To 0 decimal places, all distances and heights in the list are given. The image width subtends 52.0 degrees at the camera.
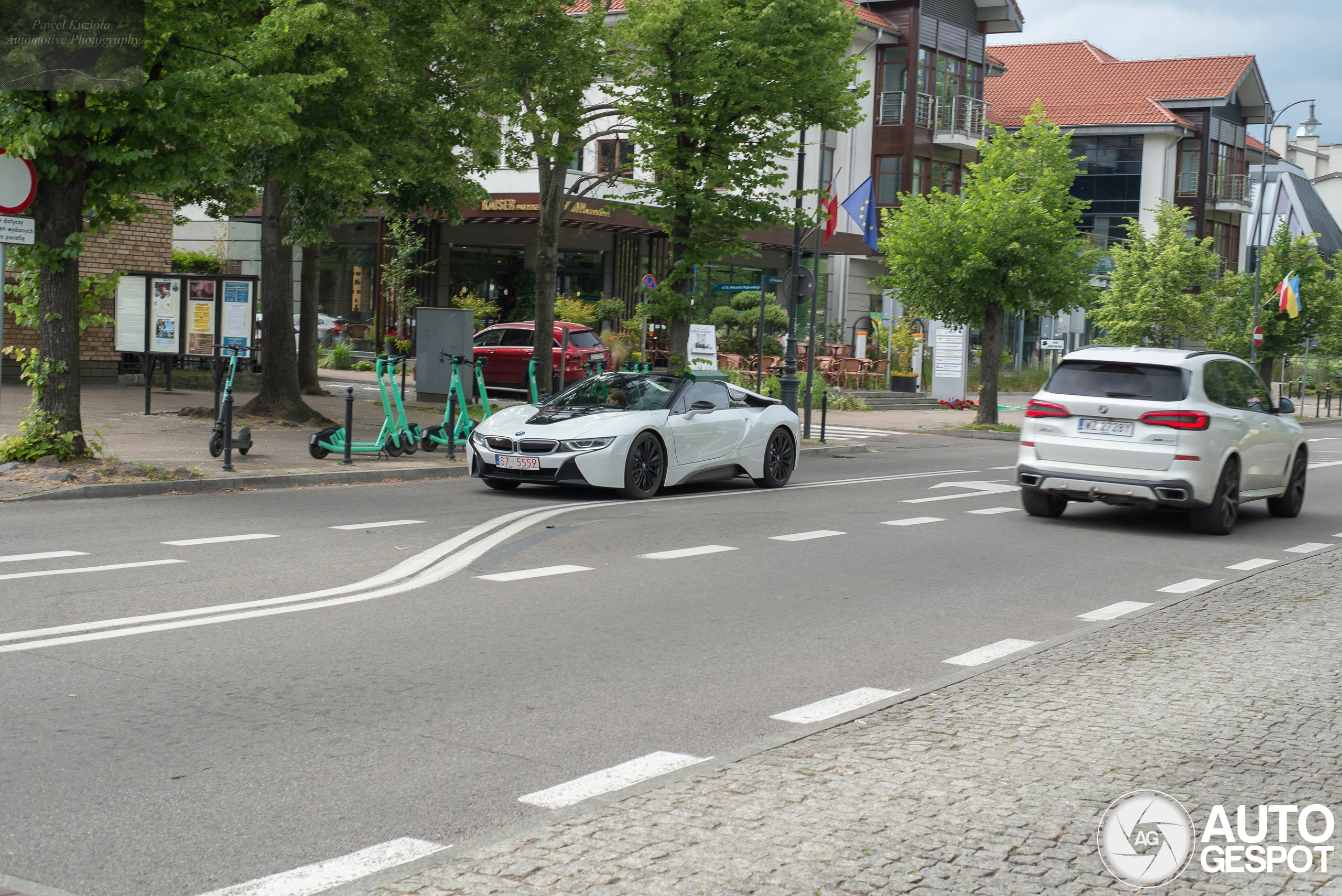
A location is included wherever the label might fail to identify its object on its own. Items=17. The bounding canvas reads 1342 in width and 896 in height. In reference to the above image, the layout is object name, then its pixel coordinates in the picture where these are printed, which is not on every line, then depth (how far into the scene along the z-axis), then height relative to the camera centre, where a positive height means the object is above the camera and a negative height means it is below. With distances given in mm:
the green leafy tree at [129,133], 12852 +1938
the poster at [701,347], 23922 +185
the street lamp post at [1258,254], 45931 +4244
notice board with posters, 20516 +395
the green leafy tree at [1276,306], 48500 +2529
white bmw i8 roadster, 13719 -870
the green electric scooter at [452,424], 17531 -972
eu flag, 31438 +3547
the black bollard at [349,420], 15602 -873
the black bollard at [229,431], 14656 -981
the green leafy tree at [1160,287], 44969 +2859
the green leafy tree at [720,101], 20938 +4062
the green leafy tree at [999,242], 30562 +2832
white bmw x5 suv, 12703 -580
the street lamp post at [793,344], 23016 +285
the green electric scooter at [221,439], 15461 -1113
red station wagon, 31484 -53
